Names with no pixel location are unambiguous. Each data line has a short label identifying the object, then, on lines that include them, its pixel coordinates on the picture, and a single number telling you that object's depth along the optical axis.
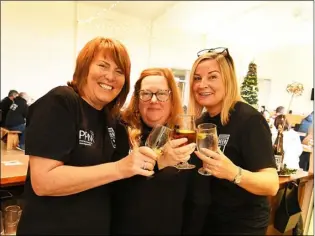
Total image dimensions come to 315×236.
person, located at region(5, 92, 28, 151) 3.44
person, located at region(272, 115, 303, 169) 1.74
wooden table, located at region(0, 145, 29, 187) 1.38
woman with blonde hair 1.07
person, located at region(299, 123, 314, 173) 1.81
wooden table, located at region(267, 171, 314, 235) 1.96
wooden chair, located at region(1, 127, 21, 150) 2.83
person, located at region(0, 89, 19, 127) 3.52
